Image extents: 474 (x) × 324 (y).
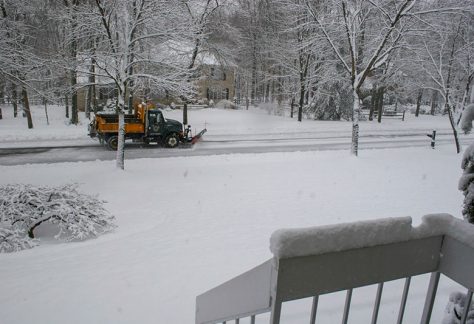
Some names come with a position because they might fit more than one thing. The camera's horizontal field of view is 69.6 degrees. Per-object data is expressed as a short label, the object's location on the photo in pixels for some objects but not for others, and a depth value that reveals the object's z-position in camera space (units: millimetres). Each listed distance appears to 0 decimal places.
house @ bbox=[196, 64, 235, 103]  45341
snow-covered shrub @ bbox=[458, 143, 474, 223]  3342
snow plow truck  17953
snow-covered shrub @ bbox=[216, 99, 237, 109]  42375
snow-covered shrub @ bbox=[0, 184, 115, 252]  7215
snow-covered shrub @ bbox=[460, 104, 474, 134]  3004
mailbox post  21844
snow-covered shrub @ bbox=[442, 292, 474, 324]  2518
